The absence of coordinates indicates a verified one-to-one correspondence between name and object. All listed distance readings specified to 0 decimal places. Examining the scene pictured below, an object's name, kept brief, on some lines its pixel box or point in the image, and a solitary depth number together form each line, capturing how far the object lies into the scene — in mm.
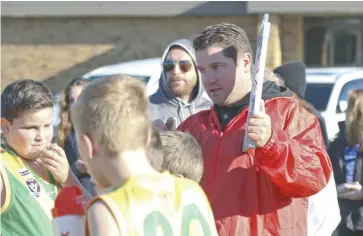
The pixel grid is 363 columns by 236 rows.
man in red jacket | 8000
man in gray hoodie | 11945
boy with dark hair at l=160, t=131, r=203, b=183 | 7145
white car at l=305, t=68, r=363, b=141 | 21531
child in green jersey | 8297
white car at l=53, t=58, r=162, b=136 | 22859
